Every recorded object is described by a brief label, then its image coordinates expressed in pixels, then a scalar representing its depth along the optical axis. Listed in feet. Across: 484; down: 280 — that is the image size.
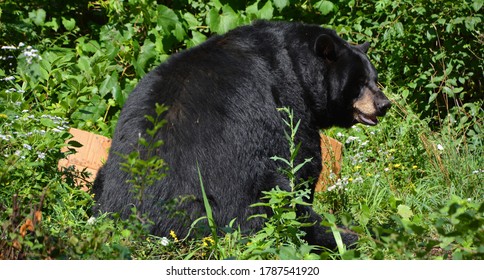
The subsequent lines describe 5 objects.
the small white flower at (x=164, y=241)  31.80
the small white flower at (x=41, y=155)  36.73
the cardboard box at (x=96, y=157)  47.06
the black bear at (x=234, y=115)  34.50
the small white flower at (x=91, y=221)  32.10
